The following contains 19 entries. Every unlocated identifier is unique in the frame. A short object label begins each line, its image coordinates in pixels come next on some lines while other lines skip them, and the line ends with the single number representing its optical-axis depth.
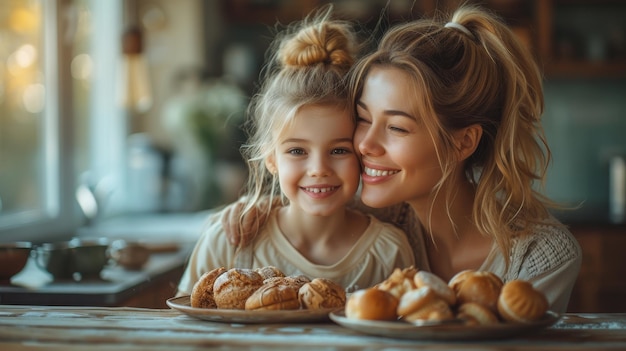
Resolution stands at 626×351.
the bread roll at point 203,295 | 1.35
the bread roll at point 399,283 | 1.25
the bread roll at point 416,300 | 1.21
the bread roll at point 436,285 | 1.23
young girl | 1.67
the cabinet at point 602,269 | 4.21
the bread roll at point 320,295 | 1.31
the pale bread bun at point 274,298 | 1.30
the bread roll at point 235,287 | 1.33
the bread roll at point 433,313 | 1.20
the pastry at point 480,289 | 1.23
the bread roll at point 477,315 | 1.21
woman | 1.63
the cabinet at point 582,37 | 4.75
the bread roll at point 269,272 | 1.41
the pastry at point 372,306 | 1.23
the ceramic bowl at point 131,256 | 2.15
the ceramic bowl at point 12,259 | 1.89
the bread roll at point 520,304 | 1.22
